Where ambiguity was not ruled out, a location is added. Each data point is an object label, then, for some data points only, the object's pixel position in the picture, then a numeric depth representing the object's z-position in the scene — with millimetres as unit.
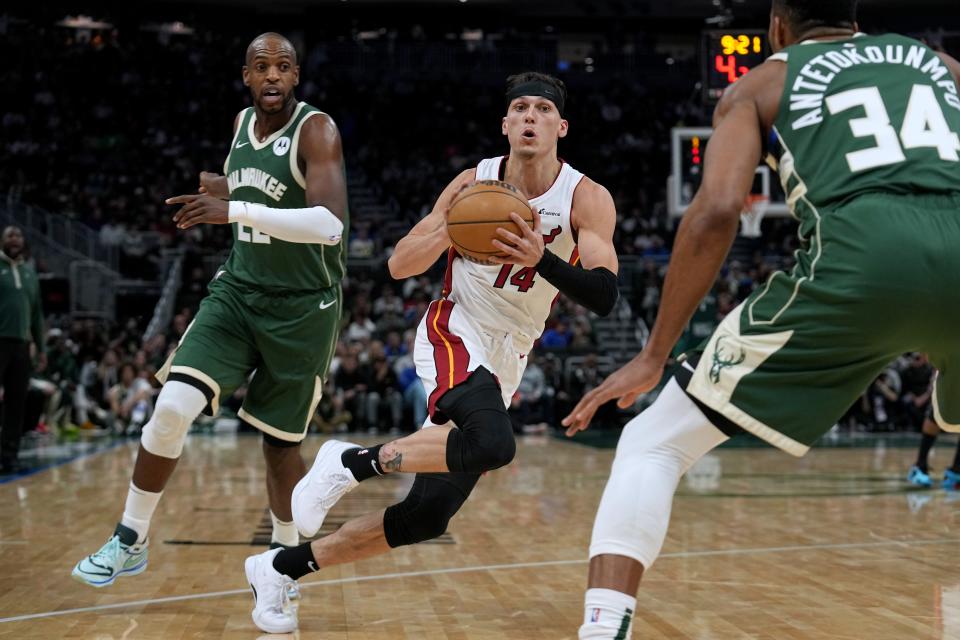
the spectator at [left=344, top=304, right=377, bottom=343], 18984
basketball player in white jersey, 4156
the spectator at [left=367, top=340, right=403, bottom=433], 17125
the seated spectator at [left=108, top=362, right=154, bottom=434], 16188
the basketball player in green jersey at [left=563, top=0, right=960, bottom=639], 2721
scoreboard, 13922
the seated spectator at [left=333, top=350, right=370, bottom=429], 17219
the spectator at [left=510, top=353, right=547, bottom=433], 17812
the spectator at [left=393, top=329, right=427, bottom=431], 16812
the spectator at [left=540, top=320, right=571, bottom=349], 19594
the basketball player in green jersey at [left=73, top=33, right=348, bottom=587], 4867
